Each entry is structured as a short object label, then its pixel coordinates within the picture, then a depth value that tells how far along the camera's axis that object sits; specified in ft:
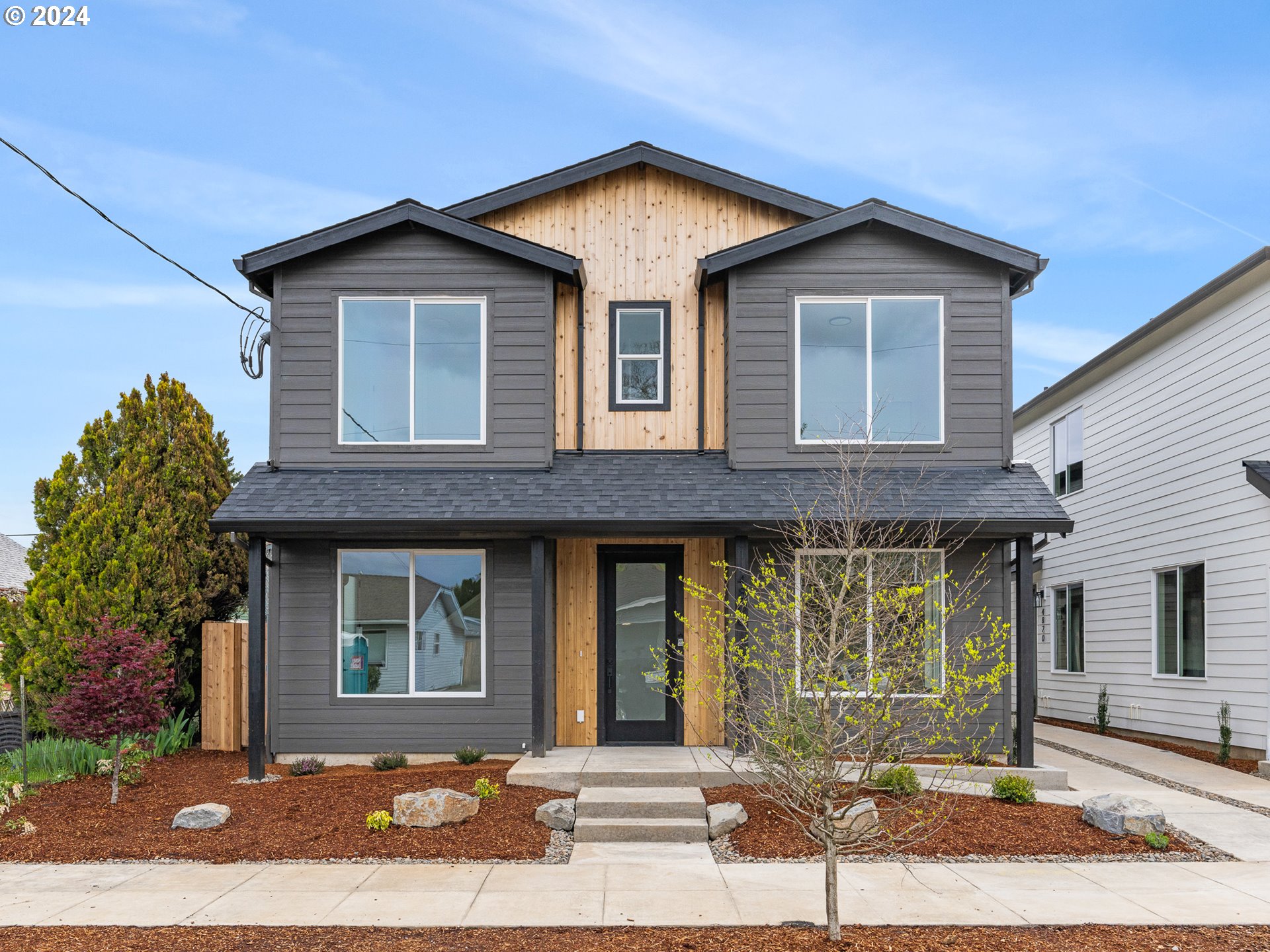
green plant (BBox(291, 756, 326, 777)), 34.42
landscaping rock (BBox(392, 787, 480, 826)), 26.58
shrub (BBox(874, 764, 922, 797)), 28.25
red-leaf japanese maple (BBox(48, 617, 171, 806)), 30.68
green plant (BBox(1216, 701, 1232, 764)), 39.04
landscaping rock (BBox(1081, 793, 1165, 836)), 26.02
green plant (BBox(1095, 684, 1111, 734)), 49.78
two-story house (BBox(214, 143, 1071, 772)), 35.73
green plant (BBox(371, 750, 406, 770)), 34.60
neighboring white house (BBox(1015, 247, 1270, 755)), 39.11
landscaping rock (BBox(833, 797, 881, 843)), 25.14
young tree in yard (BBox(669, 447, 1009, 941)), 18.48
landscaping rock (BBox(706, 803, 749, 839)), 26.37
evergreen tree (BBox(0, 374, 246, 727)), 39.37
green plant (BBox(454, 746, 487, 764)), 34.47
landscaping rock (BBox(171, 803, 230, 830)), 27.07
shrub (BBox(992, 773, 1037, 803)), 28.91
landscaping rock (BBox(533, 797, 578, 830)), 27.09
